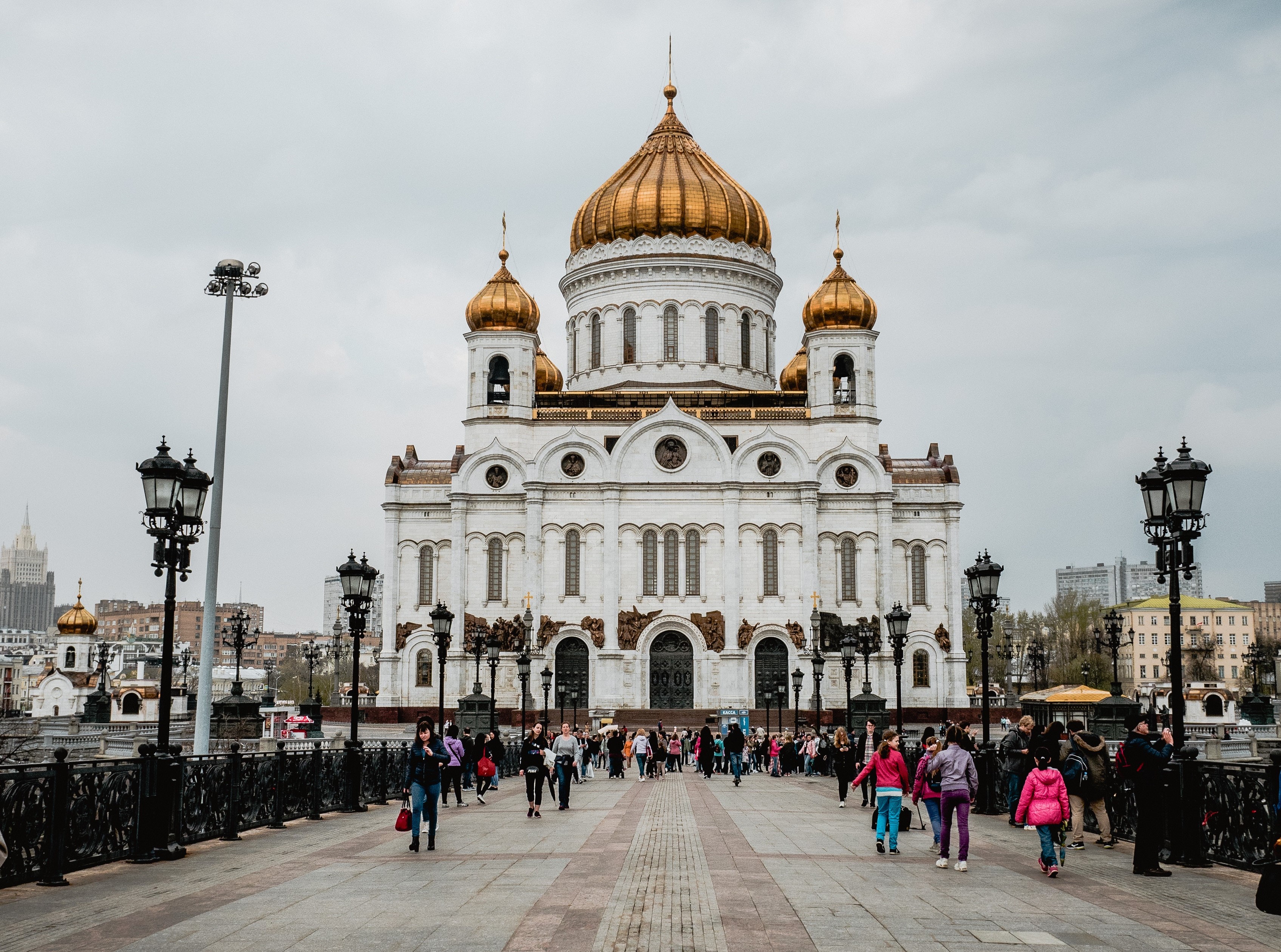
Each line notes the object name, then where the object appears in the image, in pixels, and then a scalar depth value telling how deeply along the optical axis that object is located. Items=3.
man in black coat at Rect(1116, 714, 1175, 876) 12.92
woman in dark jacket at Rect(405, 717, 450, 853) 14.66
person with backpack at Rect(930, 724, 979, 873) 13.05
